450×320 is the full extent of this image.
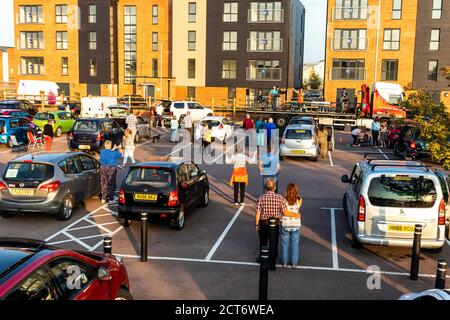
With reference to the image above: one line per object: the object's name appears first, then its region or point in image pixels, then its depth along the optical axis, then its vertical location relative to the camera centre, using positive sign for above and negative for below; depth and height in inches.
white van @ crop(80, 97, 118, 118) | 1360.7 -35.1
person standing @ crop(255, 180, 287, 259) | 358.9 -80.8
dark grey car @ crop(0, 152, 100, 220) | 458.6 -87.8
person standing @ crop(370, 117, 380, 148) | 1097.4 -67.1
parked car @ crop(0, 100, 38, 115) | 1371.4 -37.0
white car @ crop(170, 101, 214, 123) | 1438.2 -38.0
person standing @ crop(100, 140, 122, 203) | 540.7 -84.9
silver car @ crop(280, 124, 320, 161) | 859.4 -76.7
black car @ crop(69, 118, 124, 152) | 878.4 -72.5
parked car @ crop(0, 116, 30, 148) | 957.2 -73.3
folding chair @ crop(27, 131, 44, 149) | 957.2 -96.1
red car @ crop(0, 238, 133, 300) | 186.9 -75.7
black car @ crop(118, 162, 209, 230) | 436.1 -87.6
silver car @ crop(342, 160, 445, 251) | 371.6 -81.5
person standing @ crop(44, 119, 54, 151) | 893.8 -74.4
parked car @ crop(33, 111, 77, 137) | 1121.4 -62.8
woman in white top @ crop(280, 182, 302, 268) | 355.3 -90.1
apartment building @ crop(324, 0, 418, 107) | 1828.2 +213.6
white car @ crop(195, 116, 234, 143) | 1081.4 -69.3
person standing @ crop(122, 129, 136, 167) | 753.6 -79.2
